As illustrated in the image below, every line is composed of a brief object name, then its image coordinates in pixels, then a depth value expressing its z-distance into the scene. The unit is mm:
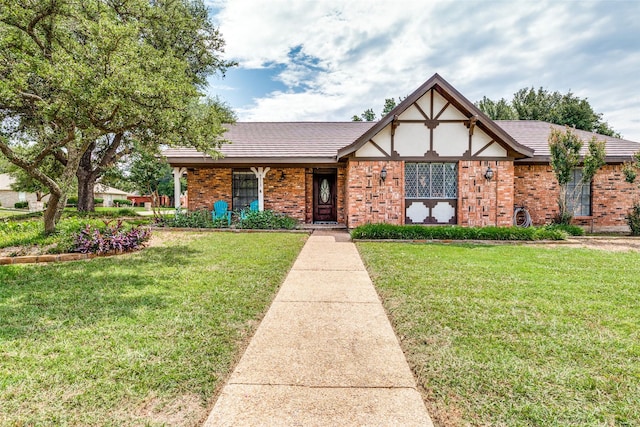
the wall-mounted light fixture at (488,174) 11453
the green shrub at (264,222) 12383
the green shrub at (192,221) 12555
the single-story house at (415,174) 11531
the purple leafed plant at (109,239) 7434
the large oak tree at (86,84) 6180
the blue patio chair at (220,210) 13126
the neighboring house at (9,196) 37469
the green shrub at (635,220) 11578
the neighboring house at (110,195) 41188
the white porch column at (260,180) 13461
